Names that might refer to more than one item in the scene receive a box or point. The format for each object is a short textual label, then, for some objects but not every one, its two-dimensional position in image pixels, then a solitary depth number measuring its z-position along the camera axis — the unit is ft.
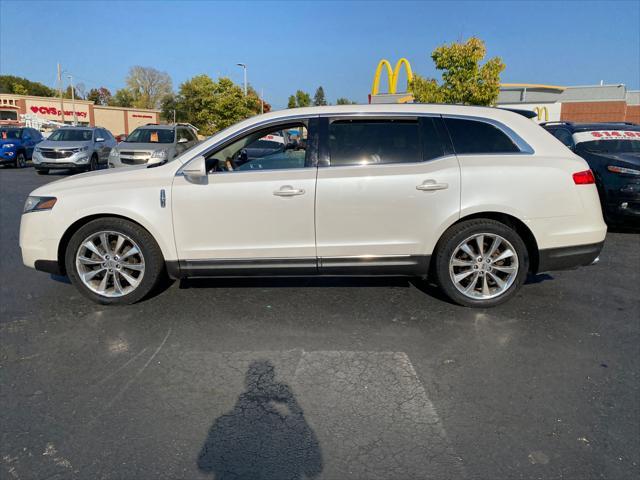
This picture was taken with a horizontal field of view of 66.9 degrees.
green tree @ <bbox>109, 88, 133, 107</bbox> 297.94
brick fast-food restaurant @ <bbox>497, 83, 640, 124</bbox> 131.14
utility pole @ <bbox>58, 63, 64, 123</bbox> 197.30
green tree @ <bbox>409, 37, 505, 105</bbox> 78.74
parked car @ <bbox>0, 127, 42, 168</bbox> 62.69
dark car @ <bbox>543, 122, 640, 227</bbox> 23.73
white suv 13.96
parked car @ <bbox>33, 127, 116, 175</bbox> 53.67
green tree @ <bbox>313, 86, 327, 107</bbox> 453.82
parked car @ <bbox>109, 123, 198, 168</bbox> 45.85
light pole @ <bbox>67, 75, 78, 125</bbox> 195.98
